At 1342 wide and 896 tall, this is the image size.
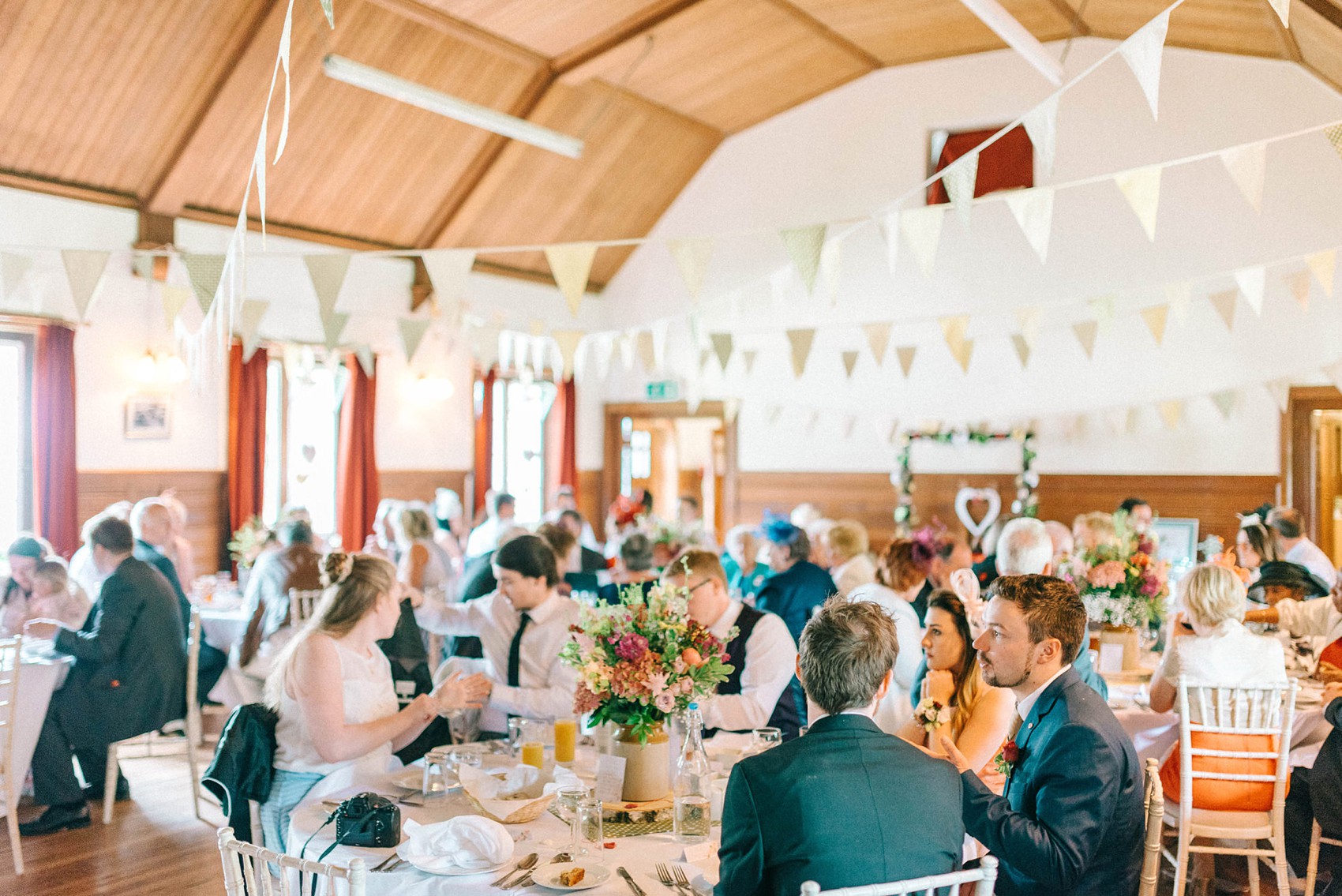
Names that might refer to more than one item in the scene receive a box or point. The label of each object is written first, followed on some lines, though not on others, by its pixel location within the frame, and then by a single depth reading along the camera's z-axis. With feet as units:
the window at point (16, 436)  24.85
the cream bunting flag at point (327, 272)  17.80
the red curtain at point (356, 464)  32.53
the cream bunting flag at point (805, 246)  17.29
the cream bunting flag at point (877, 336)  27.25
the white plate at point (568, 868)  7.33
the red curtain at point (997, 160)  33.04
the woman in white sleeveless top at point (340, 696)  10.15
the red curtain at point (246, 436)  29.09
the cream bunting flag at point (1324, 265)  18.67
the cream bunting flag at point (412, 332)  26.48
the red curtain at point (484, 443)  37.14
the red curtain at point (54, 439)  24.73
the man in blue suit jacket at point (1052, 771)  7.43
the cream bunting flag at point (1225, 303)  24.11
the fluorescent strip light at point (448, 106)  23.67
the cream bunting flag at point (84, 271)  18.79
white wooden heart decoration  34.06
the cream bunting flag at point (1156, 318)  23.76
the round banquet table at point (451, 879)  7.43
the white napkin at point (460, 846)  7.54
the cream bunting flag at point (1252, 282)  19.53
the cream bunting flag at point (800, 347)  25.76
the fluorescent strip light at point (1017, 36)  22.58
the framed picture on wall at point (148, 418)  26.96
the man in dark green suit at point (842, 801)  6.34
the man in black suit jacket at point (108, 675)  16.37
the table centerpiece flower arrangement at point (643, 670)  8.82
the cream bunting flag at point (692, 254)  18.61
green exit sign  40.75
